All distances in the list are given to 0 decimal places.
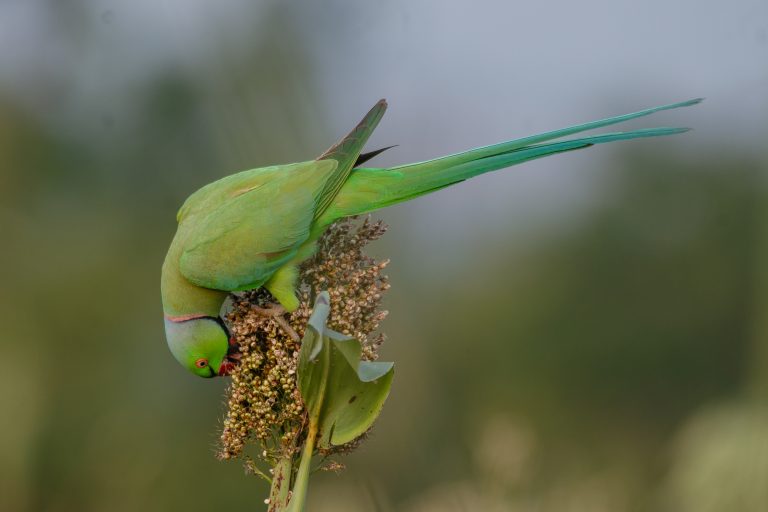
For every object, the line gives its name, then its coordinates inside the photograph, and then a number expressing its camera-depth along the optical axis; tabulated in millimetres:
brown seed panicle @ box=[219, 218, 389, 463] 5687
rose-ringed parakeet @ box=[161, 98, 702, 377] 6777
